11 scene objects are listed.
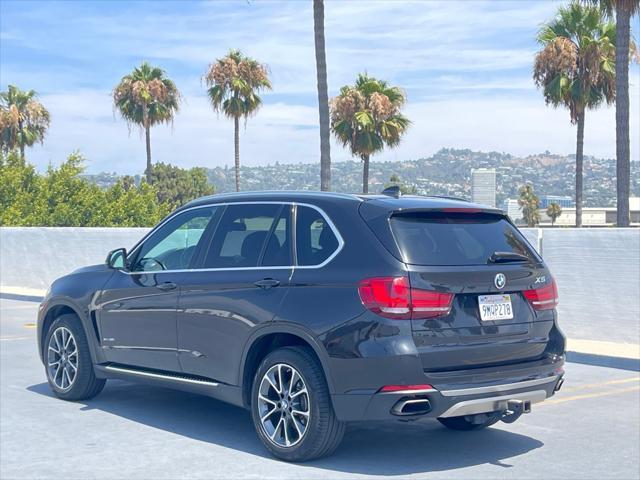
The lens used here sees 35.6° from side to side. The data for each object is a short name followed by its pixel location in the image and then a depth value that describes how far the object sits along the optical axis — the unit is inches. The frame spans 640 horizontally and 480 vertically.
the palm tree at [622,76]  883.4
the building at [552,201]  5142.7
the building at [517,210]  4968.5
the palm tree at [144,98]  2220.7
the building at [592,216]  4292.1
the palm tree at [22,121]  2352.4
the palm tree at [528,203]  4913.9
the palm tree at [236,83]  2154.3
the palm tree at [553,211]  4820.4
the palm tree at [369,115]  2038.6
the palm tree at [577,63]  1637.6
